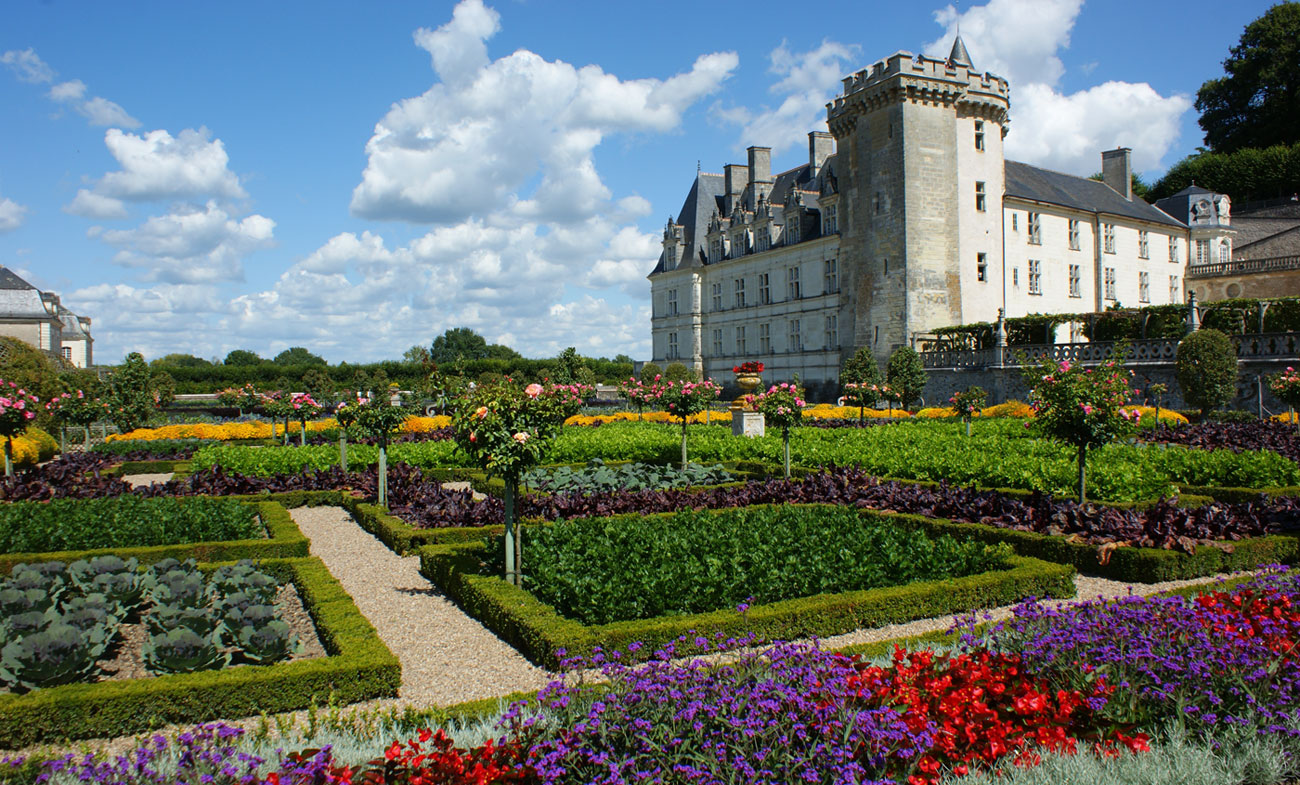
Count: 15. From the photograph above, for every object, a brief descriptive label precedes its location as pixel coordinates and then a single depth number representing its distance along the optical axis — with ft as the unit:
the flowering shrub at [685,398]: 53.31
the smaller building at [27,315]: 163.73
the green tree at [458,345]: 313.32
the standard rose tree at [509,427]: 24.68
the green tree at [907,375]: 99.66
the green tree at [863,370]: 104.99
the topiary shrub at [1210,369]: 74.84
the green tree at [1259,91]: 164.25
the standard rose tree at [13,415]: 46.96
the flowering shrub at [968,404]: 65.64
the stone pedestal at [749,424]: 65.26
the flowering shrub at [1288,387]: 56.03
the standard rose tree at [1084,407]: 32.94
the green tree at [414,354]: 216.93
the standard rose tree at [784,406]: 46.70
